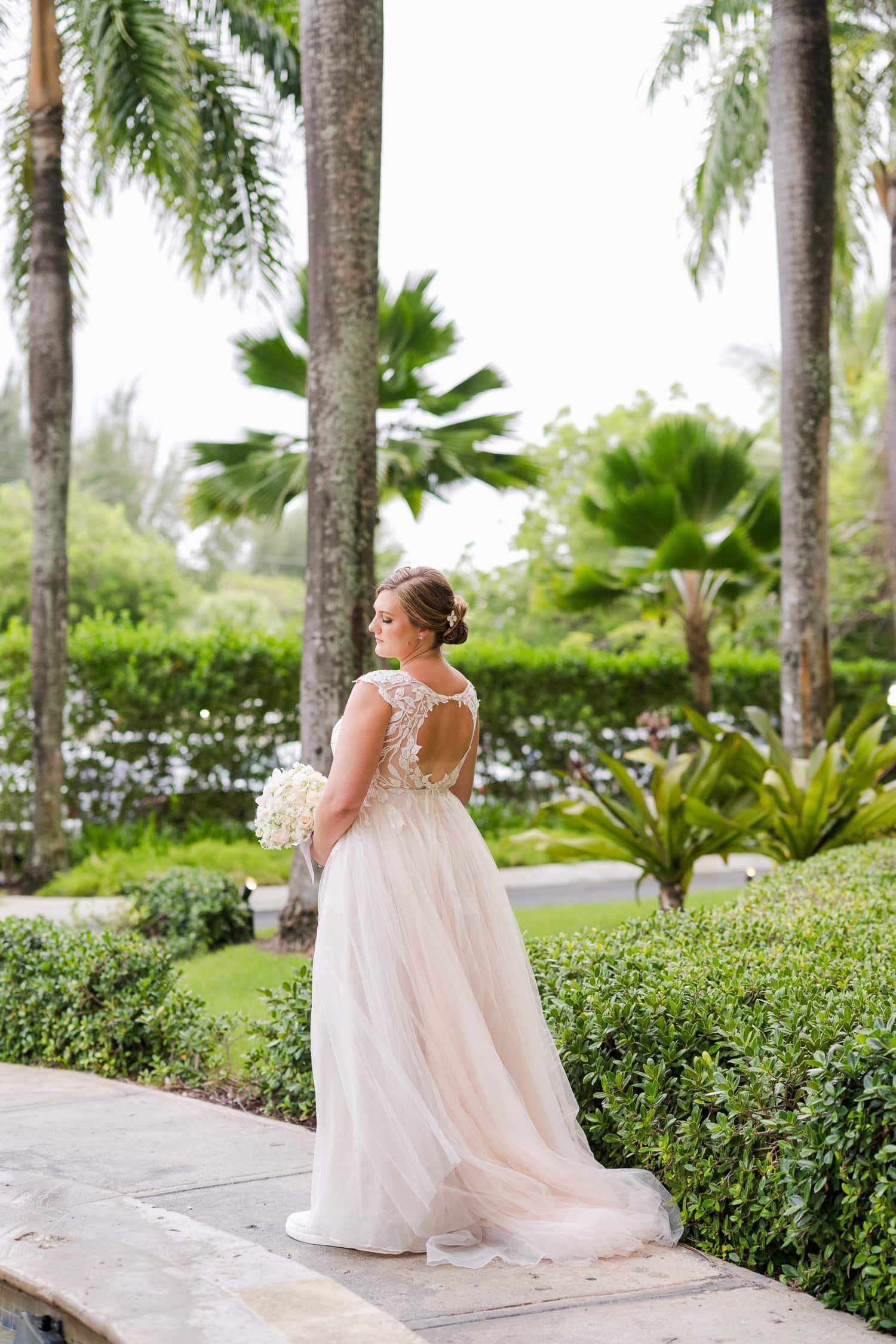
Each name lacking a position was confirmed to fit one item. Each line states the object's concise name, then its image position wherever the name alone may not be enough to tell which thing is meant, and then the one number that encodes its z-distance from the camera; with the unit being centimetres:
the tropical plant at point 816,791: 784
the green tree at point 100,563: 3431
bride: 335
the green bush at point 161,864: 1115
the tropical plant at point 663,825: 750
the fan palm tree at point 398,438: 1316
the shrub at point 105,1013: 524
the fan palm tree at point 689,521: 1333
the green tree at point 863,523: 2867
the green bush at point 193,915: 823
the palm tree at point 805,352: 966
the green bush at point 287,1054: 461
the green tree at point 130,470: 6069
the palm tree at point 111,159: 1060
